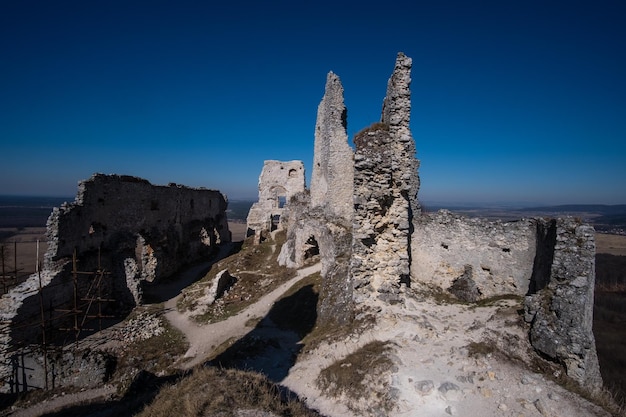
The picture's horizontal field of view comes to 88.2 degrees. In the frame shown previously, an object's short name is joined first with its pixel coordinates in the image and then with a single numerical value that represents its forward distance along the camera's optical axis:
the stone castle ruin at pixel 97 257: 10.55
